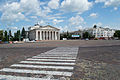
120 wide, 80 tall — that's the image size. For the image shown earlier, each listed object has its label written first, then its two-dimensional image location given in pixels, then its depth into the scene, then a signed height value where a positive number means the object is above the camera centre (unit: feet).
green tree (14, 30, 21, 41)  365.12 +10.40
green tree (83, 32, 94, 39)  359.87 +10.91
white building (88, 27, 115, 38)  393.50 +22.64
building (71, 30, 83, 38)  459.73 +25.21
